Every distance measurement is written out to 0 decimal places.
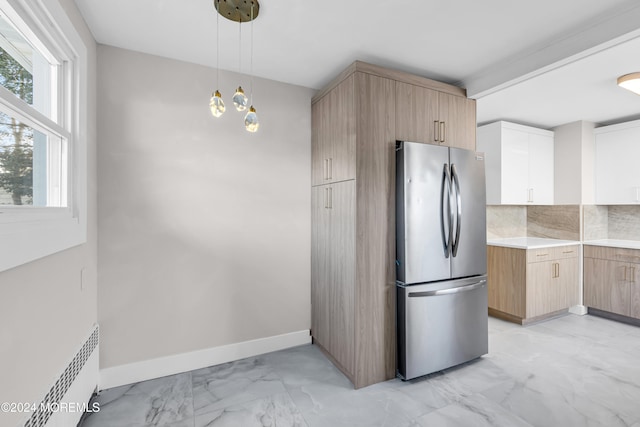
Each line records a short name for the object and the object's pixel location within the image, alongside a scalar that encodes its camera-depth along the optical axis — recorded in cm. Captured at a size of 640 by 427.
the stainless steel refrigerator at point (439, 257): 230
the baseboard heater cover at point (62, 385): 126
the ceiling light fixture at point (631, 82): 253
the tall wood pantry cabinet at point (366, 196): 226
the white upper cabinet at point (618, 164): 361
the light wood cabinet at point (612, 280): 339
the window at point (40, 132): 120
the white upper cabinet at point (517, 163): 374
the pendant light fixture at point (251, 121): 150
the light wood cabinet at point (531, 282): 344
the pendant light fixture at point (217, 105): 144
